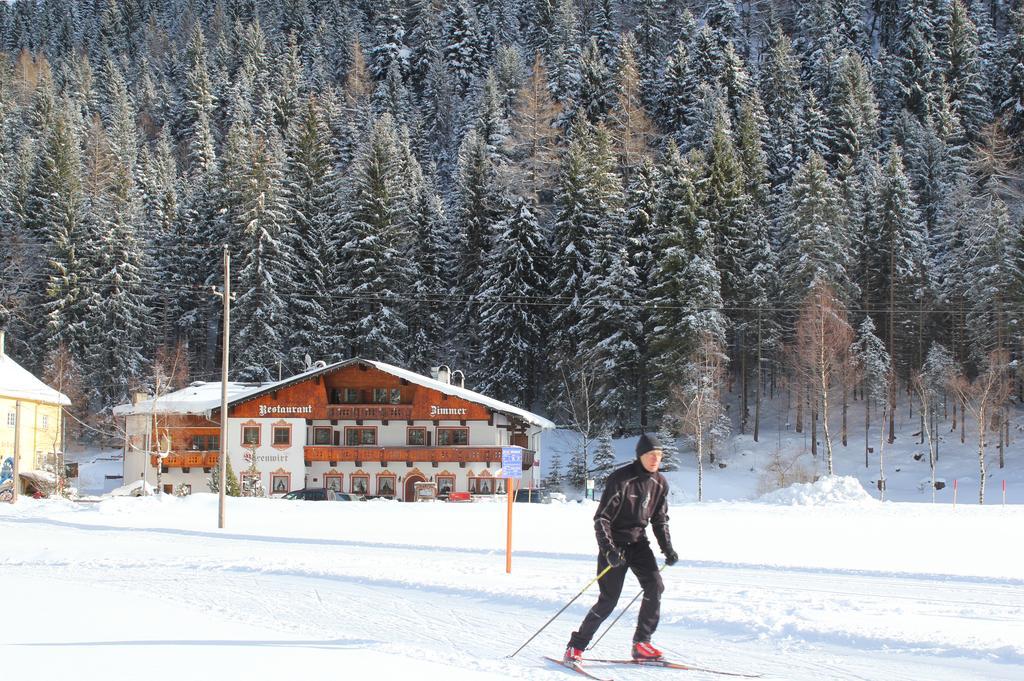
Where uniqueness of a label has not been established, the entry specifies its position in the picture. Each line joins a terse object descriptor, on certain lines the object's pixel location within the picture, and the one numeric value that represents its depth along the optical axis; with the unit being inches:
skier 313.1
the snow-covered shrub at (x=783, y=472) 1694.8
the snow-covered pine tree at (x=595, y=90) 3243.1
